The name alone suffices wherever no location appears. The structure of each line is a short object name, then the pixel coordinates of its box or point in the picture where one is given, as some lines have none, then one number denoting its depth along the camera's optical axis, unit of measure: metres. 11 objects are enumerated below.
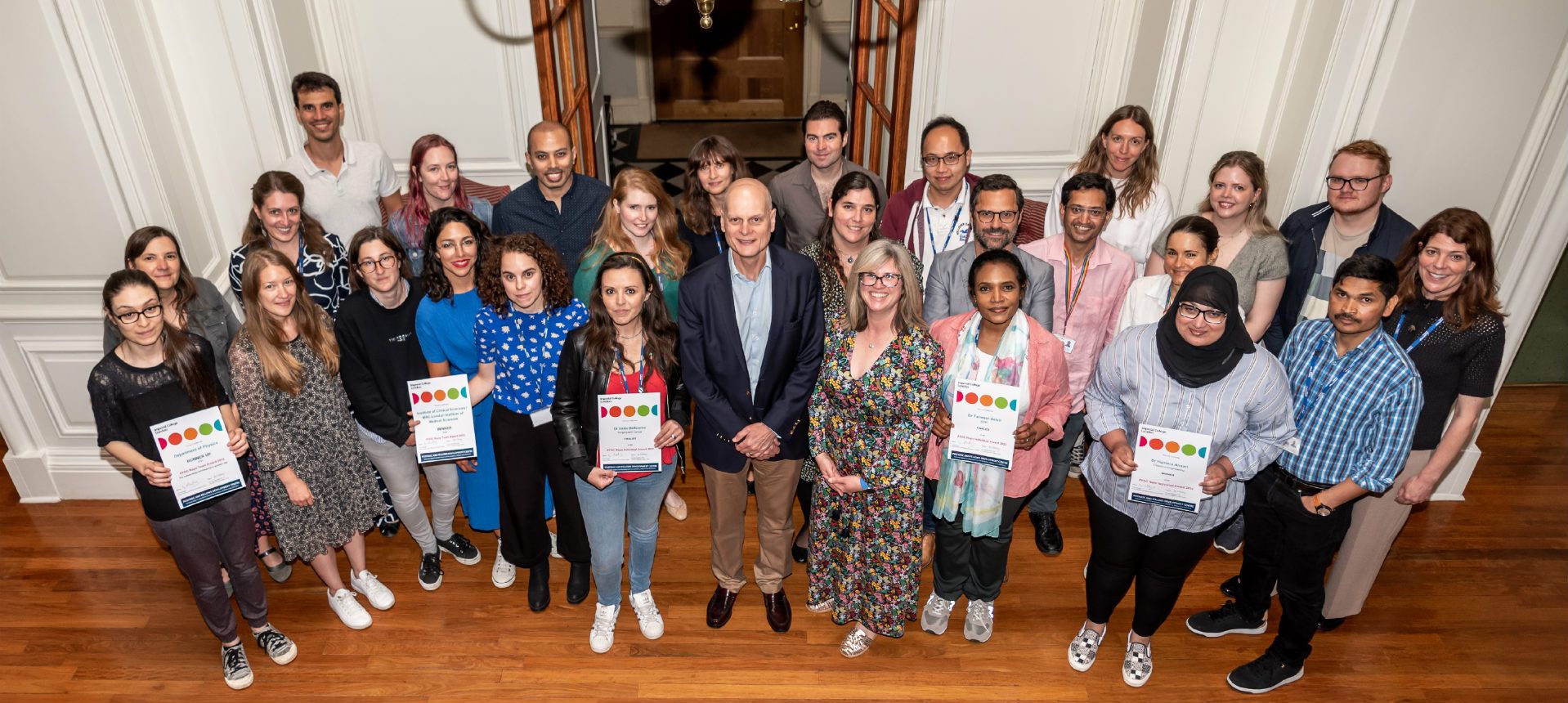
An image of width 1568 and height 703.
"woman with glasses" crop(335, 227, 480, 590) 3.13
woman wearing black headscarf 2.68
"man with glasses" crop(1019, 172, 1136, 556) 3.31
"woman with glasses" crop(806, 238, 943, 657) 2.86
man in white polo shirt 3.85
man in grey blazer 3.23
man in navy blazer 3.02
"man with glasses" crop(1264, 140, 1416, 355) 3.34
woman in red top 2.94
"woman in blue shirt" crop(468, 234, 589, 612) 3.04
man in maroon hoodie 3.63
